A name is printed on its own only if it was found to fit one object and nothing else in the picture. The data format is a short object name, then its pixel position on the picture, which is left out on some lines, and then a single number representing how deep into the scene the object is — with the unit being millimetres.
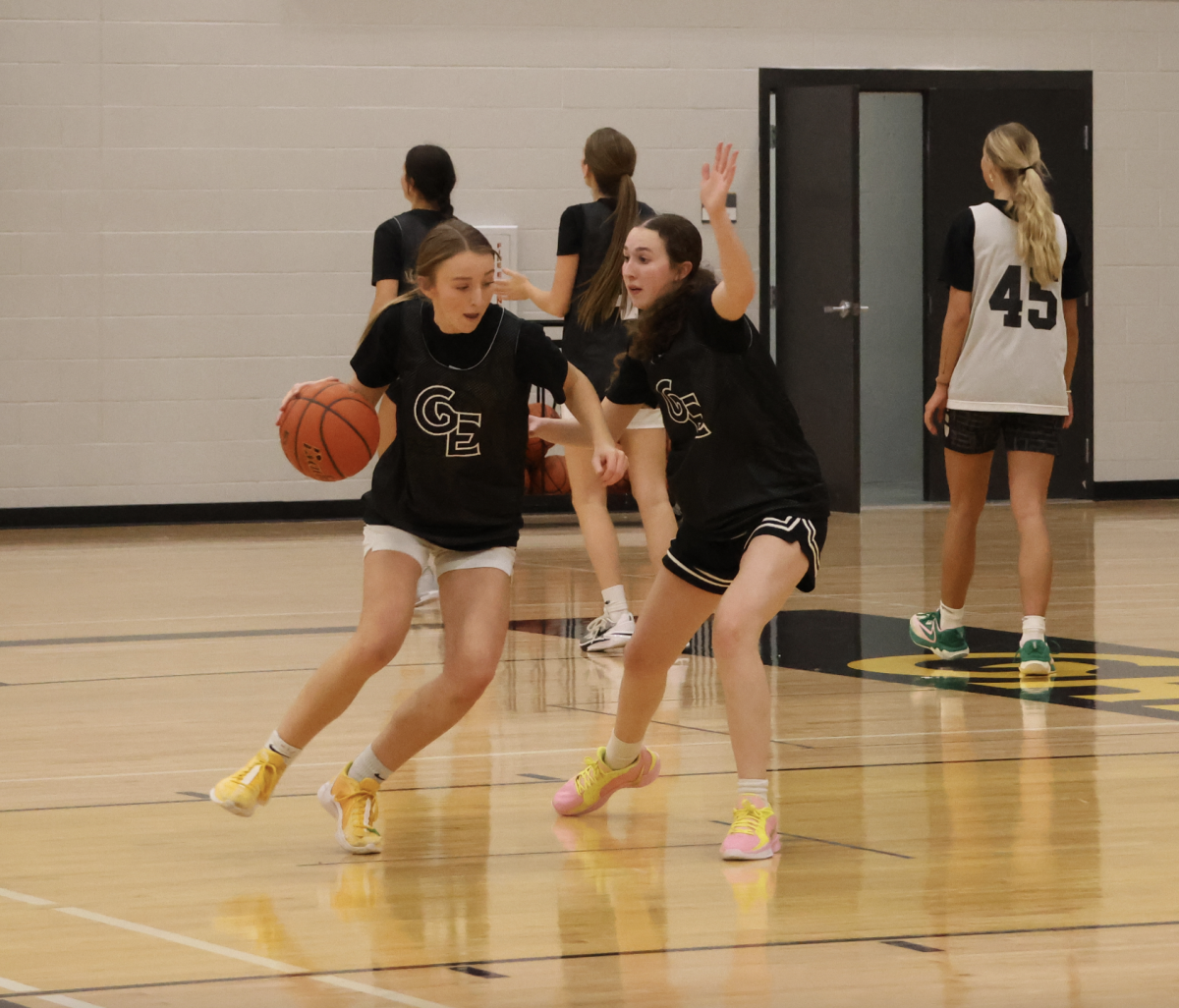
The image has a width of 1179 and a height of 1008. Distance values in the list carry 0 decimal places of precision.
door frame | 23594
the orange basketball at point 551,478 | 21734
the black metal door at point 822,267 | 22828
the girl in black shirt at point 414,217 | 13633
